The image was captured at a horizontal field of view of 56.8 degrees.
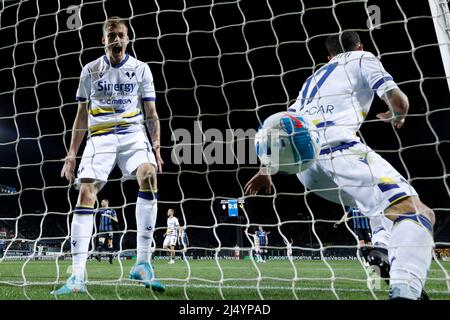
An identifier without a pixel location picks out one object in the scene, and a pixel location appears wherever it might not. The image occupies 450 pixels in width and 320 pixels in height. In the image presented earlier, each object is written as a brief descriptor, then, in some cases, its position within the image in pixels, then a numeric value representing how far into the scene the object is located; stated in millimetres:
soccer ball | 2559
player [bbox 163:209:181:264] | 10547
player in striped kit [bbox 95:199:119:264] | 10412
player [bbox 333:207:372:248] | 7046
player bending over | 2084
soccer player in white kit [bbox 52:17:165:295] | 3107
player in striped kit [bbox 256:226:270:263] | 16000
